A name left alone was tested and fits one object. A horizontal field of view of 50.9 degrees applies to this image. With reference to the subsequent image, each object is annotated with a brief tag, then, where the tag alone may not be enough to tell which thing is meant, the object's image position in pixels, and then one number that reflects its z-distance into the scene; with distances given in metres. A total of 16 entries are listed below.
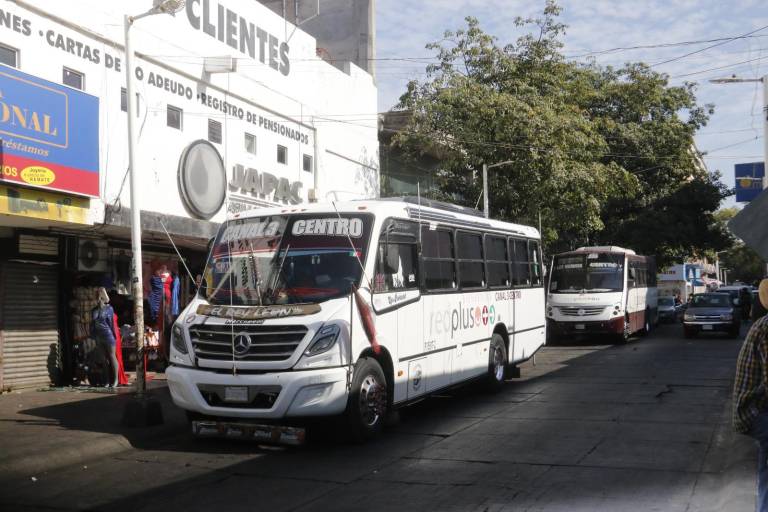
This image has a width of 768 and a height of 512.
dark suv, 26.77
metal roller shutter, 13.45
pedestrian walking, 37.91
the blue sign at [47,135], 11.50
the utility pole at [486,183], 25.59
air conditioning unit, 14.52
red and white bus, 25.48
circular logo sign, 16.41
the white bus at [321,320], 8.59
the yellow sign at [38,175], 11.67
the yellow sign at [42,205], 11.38
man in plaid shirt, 4.61
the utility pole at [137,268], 10.07
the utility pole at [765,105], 19.76
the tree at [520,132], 25.97
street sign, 24.30
